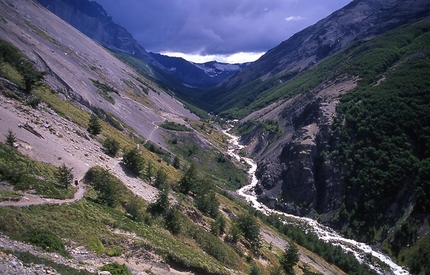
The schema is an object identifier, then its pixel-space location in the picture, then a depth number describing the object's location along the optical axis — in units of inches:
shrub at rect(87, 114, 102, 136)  1649.9
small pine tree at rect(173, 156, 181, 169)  2318.0
